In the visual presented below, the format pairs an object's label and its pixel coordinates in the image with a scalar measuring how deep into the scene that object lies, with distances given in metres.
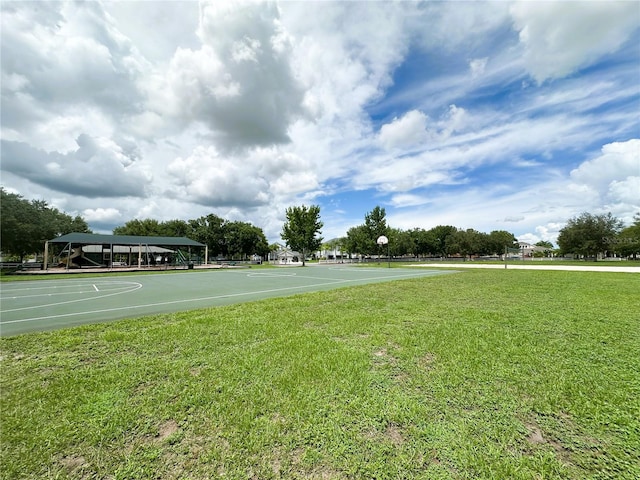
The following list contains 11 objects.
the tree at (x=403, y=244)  68.20
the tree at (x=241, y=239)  63.47
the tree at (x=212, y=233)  61.88
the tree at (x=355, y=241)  39.38
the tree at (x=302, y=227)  39.09
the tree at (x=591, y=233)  45.59
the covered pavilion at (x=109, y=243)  28.33
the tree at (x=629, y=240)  46.08
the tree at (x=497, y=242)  72.19
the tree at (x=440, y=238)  73.12
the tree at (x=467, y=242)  67.44
